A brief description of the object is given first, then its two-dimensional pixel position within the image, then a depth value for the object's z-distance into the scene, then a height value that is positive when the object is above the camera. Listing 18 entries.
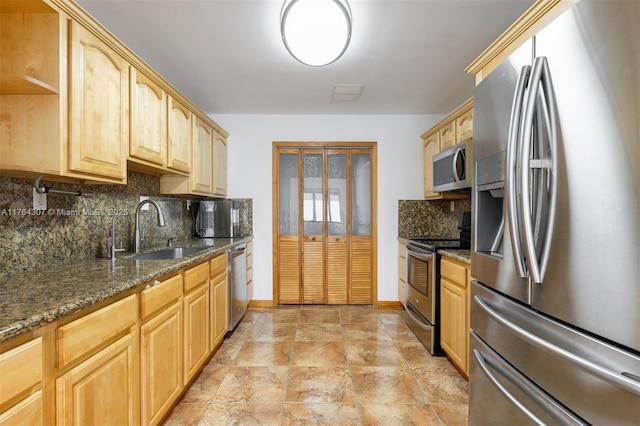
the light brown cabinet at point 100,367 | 1.04 -0.58
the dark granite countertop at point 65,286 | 0.93 -0.30
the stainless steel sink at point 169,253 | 2.40 -0.32
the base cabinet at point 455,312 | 2.17 -0.73
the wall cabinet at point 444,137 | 2.71 +0.78
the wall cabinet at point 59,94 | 1.39 +0.55
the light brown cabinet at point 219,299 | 2.49 -0.72
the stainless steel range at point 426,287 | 2.63 -0.68
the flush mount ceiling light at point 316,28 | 1.75 +1.11
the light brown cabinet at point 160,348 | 1.50 -0.71
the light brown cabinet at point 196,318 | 1.99 -0.73
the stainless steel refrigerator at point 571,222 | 0.74 -0.02
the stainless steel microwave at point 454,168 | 2.55 +0.42
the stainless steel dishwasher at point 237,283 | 2.99 -0.71
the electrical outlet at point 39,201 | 1.62 +0.08
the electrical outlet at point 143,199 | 2.64 +0.13
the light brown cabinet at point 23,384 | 0.82 -0.47
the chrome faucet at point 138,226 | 2.36 -0.09
